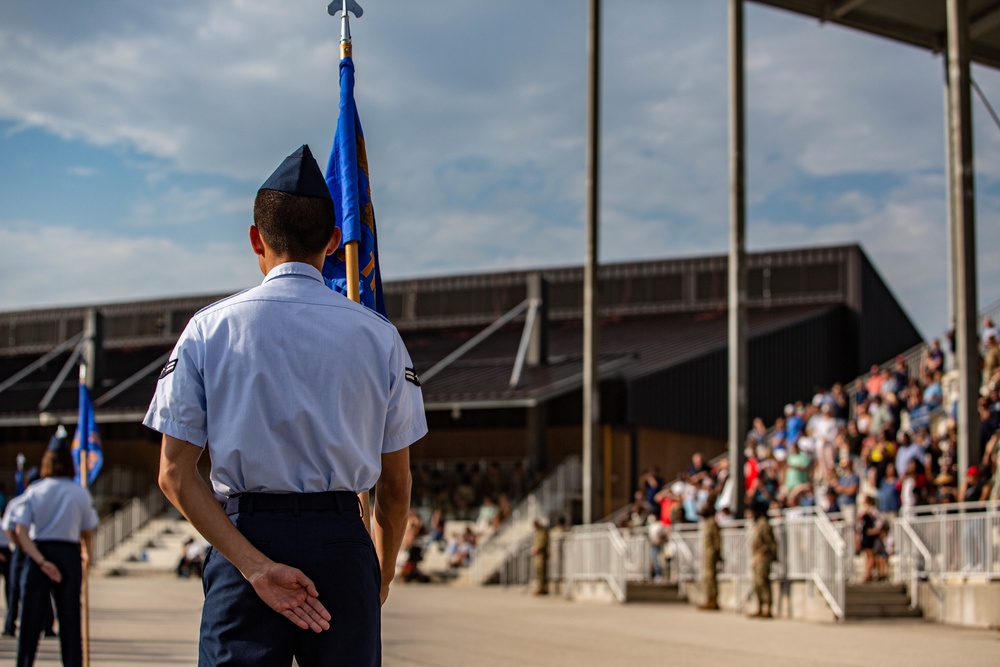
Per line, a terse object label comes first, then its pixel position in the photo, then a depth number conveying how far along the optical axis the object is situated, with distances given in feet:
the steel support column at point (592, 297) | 89.20
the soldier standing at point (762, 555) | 61.57
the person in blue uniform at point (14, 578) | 31.01
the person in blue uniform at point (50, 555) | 30.19
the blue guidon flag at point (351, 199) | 17.28
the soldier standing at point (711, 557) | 69.77
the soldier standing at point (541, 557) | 90.74
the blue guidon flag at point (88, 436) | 41.37
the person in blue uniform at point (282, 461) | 11.64
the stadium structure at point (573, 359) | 118.83
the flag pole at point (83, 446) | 39.45
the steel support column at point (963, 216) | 61.11
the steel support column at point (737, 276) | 80.94
